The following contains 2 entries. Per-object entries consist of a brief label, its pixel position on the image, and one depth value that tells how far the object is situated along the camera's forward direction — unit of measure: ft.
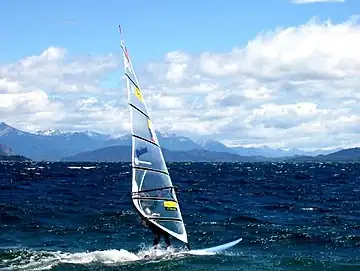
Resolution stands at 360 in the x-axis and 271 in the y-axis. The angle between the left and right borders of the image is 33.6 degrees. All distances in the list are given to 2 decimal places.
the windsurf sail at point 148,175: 82.02
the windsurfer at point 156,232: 83.15
